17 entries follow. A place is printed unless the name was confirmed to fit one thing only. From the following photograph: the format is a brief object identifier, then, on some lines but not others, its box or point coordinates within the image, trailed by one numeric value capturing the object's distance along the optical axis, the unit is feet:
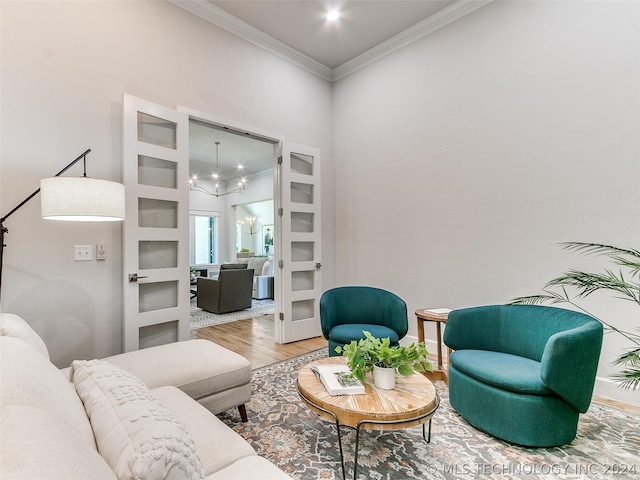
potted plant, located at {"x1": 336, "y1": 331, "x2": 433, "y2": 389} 5.65
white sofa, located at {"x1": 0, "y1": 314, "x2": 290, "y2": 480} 1.89
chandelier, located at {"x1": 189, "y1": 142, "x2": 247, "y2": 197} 24.92
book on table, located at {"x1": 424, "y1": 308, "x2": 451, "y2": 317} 9.46
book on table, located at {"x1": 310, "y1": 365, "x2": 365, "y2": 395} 5.45
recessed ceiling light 11.10
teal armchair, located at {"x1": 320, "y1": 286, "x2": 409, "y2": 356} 9.12
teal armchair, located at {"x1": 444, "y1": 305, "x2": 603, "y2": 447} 5.79
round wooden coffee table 4.84
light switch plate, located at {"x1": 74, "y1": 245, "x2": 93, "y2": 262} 8.21
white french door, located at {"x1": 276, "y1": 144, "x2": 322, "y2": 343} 13.04
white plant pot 5.65
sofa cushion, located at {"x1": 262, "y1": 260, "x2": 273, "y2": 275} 24.80
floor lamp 5.96
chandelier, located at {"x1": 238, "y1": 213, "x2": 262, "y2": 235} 32.22
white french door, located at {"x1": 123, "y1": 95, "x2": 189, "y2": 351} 8.71
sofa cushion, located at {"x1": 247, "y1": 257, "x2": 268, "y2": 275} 25.38
